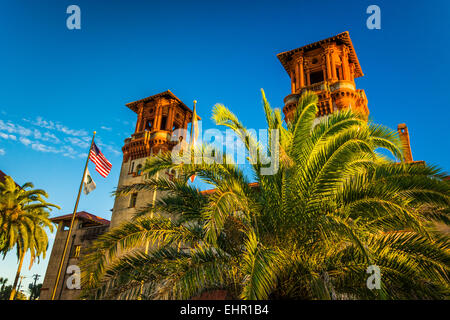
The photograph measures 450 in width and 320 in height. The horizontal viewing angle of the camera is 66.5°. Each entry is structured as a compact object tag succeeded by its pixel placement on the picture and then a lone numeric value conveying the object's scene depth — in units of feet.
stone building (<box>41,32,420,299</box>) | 87.20
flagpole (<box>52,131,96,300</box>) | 57.82
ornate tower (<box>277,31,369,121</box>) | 84.69
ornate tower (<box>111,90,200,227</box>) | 107.24
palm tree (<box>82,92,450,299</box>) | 24.44
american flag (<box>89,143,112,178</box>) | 63.16
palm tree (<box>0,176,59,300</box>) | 81.46
